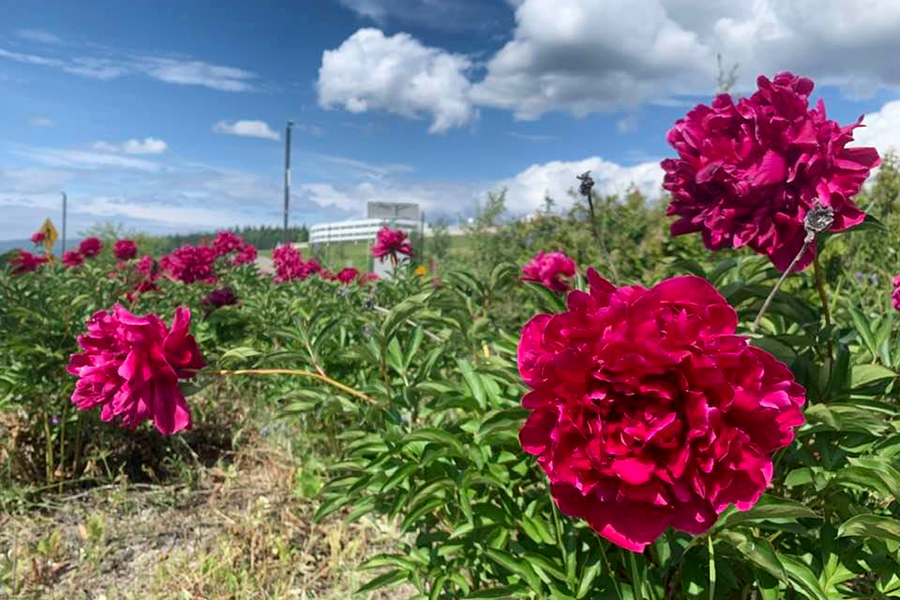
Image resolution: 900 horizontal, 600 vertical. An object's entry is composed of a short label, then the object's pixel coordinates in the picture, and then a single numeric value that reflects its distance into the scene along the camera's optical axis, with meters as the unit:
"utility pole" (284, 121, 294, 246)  20.43
